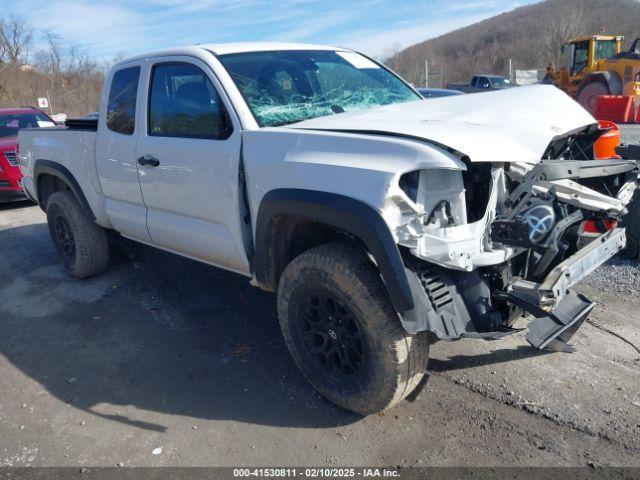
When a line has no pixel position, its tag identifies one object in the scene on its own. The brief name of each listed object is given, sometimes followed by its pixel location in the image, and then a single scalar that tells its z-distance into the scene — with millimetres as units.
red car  9117
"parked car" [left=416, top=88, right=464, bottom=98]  12484
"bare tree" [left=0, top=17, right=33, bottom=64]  42850
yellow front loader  17703
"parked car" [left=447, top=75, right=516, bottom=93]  24741
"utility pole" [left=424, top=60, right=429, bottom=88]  32450
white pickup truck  2553
